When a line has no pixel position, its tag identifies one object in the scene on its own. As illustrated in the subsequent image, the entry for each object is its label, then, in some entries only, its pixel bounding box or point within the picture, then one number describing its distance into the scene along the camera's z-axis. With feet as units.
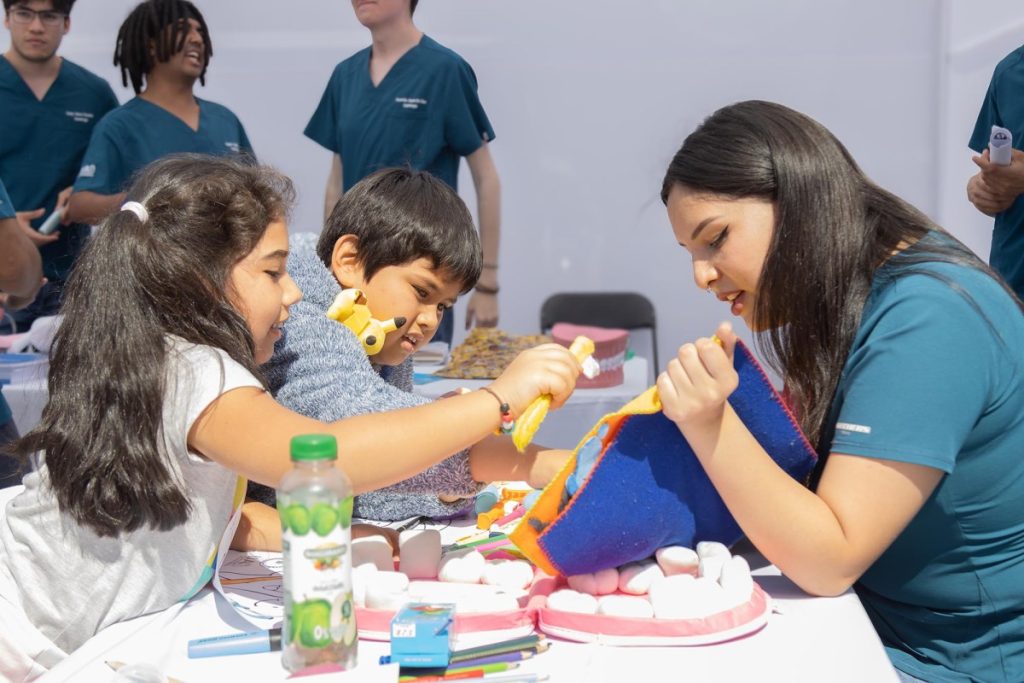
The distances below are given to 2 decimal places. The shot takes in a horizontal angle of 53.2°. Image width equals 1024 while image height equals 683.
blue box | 2.99
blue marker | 3.16
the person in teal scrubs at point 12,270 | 6.18
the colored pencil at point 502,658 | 3.02
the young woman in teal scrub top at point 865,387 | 3.40
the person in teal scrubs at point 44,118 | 10.86
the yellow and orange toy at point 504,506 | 4.67
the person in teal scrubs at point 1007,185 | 8.32
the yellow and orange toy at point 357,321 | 4.90
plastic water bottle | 2.74
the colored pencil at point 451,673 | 2.97
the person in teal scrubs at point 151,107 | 10.50
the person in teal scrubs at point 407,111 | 9.89
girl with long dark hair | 3.54
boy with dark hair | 4.47
